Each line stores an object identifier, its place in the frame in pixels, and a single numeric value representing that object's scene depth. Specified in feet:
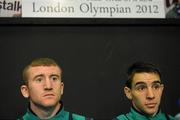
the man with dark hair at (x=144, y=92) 6.75
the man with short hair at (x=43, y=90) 6.50
